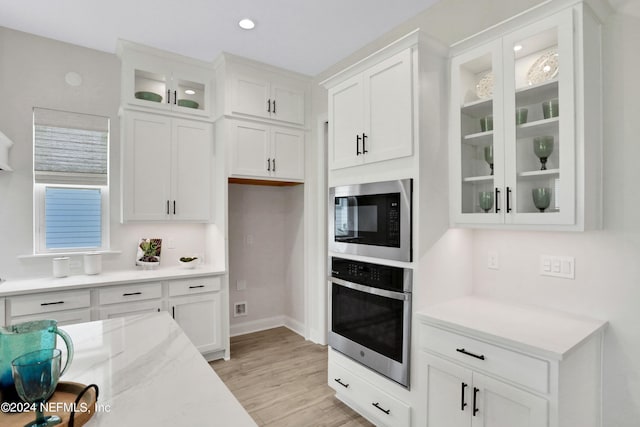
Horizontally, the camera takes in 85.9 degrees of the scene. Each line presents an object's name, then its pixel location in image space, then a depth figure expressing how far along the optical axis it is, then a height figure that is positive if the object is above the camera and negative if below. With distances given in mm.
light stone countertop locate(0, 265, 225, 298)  2566 -535
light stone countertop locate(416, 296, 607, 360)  1503 -554
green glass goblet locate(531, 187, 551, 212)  1760 +92
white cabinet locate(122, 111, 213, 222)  3107 +449
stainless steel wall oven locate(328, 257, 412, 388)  2043 -656
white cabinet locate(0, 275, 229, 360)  2576 -743
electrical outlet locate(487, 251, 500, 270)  2221 -299
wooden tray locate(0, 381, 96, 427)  851 -512
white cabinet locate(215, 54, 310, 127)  3350 +1280
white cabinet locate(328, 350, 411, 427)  2073 -1207
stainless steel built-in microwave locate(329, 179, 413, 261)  2031 -28
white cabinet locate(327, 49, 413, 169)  2057 +673
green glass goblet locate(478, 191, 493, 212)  1983 +87
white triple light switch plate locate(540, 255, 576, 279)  1885 -288
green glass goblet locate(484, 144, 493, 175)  1998 +355
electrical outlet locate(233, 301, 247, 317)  4000 -1095
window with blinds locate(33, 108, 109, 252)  3018 +327
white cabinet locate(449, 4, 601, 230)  1633 +469
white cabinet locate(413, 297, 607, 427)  1464 -721
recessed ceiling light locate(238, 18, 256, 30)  2746 +1556
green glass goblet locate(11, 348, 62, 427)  826 -401
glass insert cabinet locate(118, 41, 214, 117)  3100 +1288
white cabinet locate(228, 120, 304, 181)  3373 +660
